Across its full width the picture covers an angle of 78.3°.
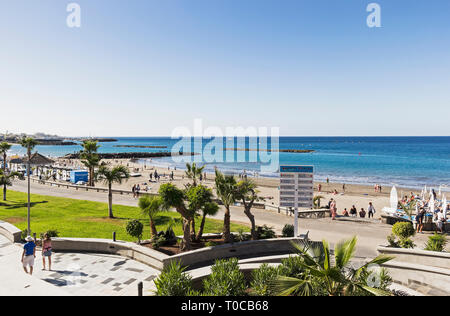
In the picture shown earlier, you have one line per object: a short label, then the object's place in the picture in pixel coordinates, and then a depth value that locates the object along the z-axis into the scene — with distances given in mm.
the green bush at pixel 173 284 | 6398
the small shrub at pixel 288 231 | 13719
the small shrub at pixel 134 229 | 11945
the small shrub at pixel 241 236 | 12773
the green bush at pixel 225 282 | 6570
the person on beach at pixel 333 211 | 20469
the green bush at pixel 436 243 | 11039
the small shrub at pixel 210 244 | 11920
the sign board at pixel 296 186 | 14078
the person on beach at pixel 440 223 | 17197
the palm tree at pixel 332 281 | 5660
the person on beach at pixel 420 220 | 17120
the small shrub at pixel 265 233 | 13234
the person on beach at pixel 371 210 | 23291
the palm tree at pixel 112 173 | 20391
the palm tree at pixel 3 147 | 33491
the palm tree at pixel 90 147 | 35781
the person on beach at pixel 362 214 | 23656
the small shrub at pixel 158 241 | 11682
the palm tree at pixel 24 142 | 30414
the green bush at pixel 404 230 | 12750
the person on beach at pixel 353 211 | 23969
